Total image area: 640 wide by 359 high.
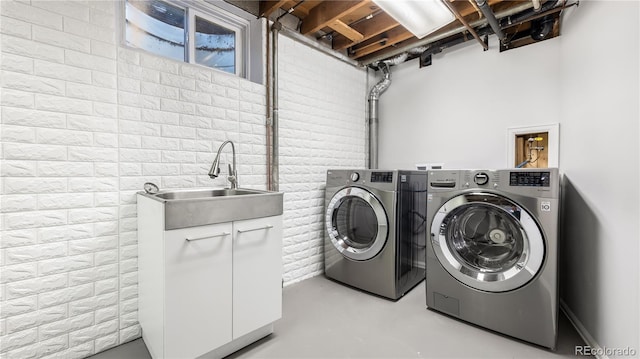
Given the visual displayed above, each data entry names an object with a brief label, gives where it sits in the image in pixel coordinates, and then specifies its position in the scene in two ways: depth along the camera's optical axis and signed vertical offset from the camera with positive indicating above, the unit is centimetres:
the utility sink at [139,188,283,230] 136 -19
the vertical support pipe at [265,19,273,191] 242 +59
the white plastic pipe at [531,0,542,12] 195 +125
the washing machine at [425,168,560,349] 165 -53
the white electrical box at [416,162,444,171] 302 +9
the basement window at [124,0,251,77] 192 +111
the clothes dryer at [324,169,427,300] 230 -52
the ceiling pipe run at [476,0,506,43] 195 +122
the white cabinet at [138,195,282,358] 138 -62
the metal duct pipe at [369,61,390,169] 340 +79
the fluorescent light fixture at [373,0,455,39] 197 +123
